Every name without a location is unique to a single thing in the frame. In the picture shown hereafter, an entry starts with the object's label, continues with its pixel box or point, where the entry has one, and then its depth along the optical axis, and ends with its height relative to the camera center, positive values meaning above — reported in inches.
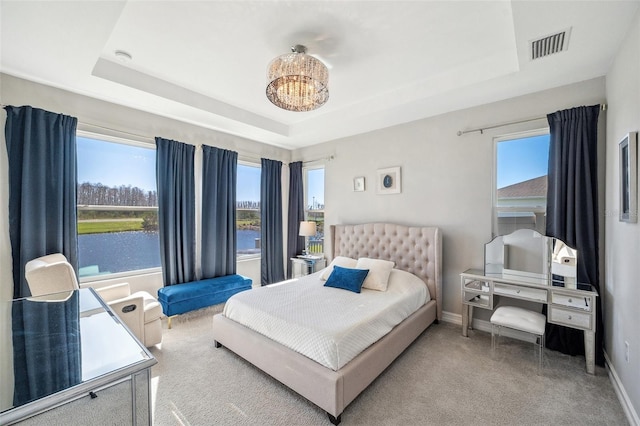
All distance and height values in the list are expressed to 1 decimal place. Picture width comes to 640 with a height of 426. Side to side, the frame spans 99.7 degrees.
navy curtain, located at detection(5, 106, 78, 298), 99.7 +10.5
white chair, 80.6 -32.8
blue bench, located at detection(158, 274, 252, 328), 126.0 -40.4
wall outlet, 74.5 -38.6
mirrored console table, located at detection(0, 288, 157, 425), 31.2 -21.5
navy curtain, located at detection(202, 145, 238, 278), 155.5 +1.1
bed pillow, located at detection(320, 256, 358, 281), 138.8 -27.4
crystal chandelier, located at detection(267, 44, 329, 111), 84.7 +43.1
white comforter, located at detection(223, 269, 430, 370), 78.2 -34.9
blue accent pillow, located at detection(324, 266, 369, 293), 120.5 -30.3
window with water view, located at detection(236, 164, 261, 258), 182.4 +1.9
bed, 72.7 -43.3
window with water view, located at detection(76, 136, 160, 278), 121.8 +2.8
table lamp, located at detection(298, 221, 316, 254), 183.3 -10.4
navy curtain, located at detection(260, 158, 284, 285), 188.5 -6.7
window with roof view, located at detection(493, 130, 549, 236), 114.3 +13.2
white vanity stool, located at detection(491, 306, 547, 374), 93.5 -39.2
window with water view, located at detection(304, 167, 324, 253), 196.7 +7.4
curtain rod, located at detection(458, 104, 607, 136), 113.3 +39.1
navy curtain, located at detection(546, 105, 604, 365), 98.2 +6.0
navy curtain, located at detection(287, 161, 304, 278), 201.9 +2.8
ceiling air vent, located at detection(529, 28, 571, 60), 77.9 +51.1
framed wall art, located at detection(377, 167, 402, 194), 151.9 +18.4
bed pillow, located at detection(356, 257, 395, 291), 122.3 -28.5
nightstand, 183.3 -35.6
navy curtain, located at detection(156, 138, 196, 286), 137.7 +2.1
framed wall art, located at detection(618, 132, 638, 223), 69.1 +9.3
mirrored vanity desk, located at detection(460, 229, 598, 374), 92.1 -27.0
